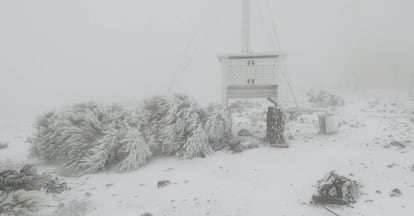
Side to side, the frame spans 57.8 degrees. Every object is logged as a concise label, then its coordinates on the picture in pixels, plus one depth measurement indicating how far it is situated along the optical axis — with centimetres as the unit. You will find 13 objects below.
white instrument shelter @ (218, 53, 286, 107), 712
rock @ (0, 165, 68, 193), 417
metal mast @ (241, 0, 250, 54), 852
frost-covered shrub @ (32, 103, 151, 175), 522
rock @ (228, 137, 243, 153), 591
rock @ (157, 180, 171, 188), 453
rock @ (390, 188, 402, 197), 397
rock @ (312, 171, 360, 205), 383
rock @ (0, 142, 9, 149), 705
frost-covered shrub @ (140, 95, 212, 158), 570
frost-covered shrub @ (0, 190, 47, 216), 337
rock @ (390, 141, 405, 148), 586
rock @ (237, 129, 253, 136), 686
